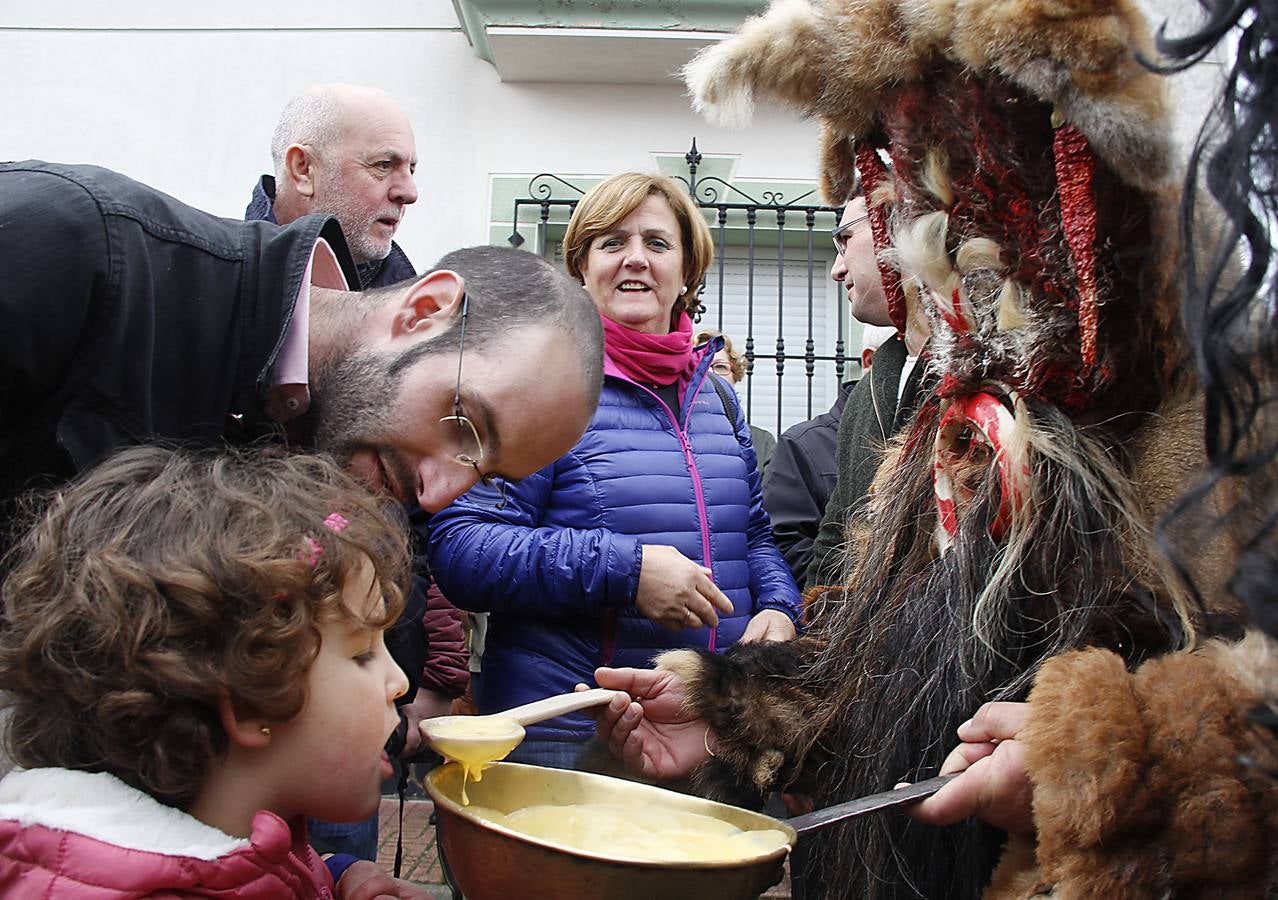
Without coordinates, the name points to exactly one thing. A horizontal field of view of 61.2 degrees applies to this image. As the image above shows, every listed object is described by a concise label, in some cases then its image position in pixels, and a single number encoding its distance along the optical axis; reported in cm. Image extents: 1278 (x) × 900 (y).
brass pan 108
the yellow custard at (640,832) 119
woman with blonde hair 205
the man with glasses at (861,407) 212
